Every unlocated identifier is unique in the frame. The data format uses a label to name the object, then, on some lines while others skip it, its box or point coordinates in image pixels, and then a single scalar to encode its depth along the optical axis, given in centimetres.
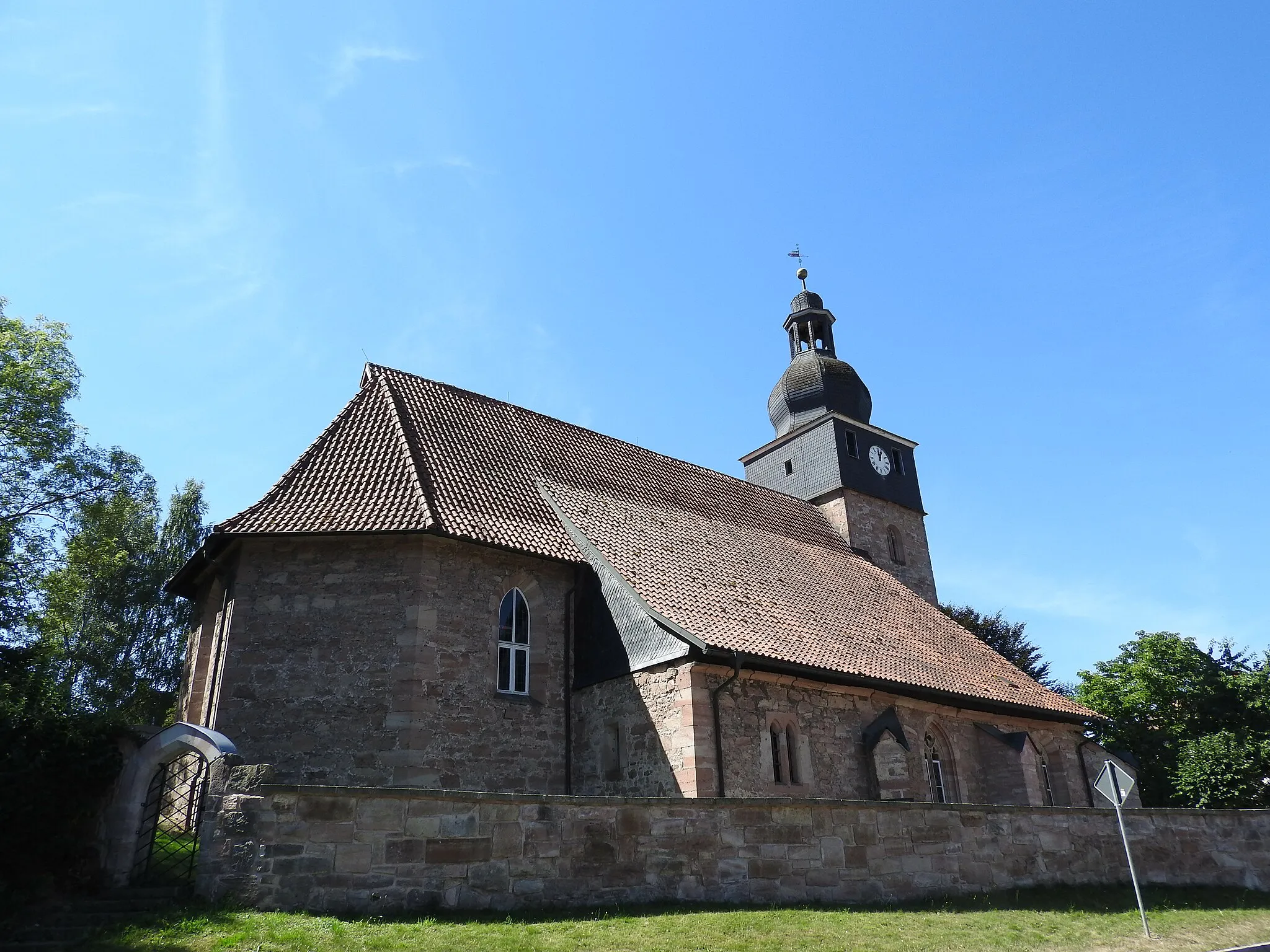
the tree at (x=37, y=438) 2231
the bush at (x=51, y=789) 807
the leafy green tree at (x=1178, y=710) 2042
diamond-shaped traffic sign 1123
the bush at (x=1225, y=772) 1955
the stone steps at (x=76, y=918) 715
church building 1358
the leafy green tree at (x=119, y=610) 2545
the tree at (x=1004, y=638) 3306
